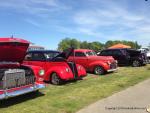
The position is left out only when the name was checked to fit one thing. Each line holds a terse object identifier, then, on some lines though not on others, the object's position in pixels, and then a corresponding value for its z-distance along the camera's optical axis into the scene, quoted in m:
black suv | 9.96
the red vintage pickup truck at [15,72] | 3.53
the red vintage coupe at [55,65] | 5.44
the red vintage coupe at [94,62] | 7.50
